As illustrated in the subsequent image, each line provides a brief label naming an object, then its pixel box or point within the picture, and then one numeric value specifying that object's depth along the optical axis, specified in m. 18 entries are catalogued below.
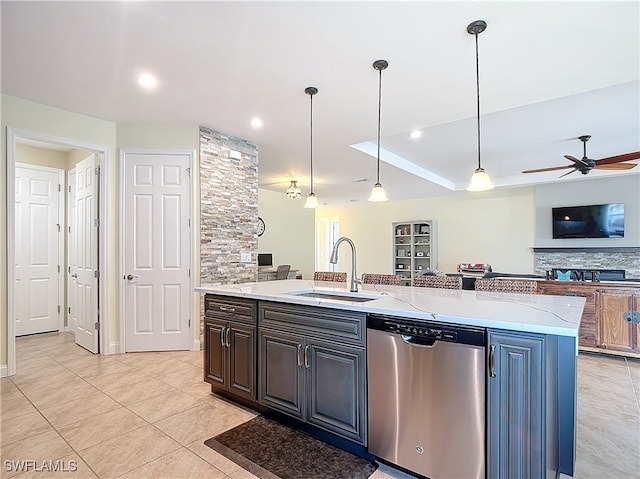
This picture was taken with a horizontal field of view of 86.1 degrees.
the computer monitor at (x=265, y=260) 7.89
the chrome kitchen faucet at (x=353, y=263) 2.65
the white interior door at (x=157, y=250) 4.00
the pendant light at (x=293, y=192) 6.01
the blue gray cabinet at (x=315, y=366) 1.99
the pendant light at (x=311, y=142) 3.15
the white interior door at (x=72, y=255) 4.49
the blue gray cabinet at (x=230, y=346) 2.54
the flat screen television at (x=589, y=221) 5.95
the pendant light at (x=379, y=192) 2.97
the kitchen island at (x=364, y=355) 1.50
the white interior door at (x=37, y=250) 4.74
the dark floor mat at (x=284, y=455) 1.89
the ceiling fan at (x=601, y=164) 3.76
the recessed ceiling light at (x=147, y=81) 2.91
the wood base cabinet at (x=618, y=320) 4.03
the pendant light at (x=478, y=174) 2.21
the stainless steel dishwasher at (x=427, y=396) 1.60
